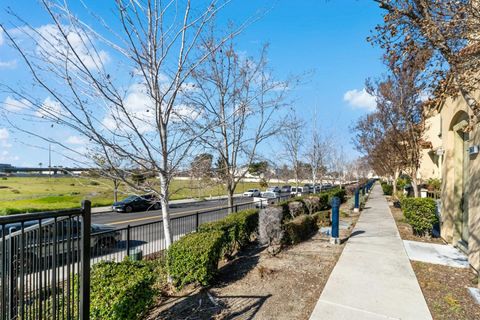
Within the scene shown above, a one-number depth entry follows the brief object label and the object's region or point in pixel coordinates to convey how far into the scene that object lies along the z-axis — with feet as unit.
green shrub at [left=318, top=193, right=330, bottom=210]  49.89
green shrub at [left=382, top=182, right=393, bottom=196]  104.85
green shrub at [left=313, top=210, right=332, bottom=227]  35.81
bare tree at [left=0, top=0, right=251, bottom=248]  14.49
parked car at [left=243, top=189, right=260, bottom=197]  133.08
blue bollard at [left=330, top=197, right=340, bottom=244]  26.71
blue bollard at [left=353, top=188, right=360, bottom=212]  52.75
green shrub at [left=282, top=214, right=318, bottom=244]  25.26
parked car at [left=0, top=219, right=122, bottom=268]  7.22
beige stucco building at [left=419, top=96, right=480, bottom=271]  20.18
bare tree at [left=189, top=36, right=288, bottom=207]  28.58
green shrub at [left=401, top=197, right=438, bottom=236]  28.81
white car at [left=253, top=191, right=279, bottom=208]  81.45
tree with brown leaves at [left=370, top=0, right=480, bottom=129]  12.06
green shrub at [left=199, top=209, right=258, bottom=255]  21.66
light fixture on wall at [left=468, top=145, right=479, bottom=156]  20.39
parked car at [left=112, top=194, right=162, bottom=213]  74.84
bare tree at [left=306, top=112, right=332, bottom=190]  67.31
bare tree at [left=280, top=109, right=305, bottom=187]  63.99
